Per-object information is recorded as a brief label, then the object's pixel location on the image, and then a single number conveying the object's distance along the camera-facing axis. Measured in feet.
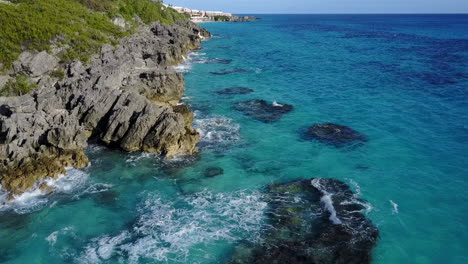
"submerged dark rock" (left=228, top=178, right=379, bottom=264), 66.44
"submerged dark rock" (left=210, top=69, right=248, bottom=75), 216.54
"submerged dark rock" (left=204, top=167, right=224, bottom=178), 96.22
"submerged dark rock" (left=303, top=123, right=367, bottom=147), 116.88
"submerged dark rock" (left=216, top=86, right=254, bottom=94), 173.58
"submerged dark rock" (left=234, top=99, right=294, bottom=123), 138.52
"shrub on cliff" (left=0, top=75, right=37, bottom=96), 128.26
